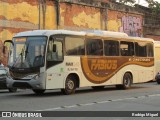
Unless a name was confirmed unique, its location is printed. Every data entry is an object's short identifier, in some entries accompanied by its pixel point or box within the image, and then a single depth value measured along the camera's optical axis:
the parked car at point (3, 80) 23.23
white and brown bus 19.48
